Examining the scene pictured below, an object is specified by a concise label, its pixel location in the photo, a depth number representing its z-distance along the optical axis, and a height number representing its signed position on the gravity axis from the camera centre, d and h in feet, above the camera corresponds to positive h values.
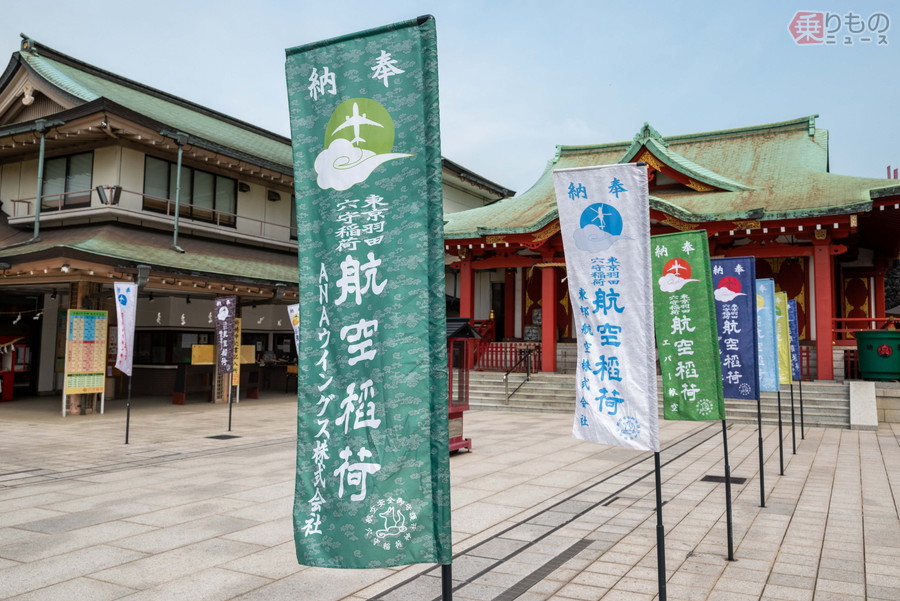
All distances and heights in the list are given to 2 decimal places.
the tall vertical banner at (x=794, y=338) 39.11 +1.02
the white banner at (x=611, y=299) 14.64 +1.31
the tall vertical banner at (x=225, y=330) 46.50 +1.67
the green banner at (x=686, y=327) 18.11 +0.78
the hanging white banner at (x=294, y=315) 43.04 +2.61
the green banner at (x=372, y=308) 9.45 +0.70
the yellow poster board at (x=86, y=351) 49.67 +0.07
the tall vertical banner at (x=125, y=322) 39.29 +1.88
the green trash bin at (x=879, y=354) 49.52 +0.04
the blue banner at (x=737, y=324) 21.26 +1.01
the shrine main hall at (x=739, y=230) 55.62 +11.84
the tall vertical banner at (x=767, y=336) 27.66 +0.82
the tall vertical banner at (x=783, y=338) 32.58 +0.84
